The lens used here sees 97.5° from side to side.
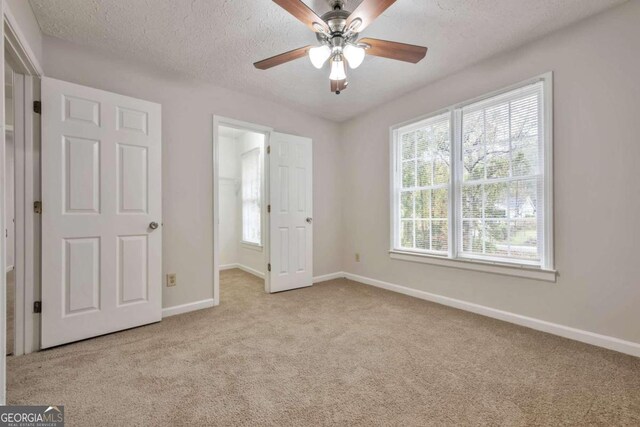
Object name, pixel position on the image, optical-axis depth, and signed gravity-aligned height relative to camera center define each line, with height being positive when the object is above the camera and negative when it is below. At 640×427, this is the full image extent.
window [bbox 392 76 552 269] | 2.41 +0.32
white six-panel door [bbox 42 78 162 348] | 2.12 +0.02
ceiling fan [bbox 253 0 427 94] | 1.63 +1.16
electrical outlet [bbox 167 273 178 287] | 2.80 -0.66
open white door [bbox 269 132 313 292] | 3.59 +0.03
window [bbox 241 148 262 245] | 4.69 +0.32
